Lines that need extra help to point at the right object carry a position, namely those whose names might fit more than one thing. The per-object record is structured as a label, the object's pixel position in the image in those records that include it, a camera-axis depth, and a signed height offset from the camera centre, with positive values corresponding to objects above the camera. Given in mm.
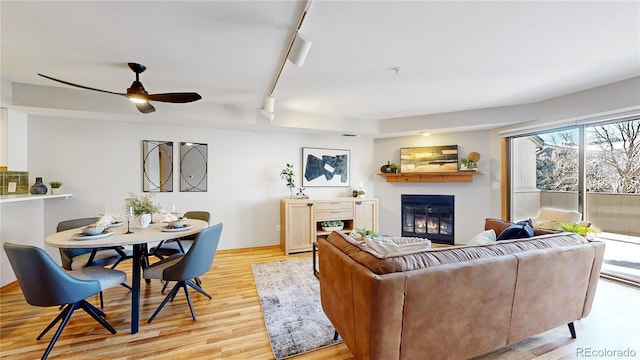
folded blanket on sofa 1718 -463
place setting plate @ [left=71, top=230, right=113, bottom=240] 2004 -458
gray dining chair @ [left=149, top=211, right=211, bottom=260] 2926 -794
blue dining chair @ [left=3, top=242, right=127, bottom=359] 1671 -714
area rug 1917 -1238
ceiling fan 2316 +801
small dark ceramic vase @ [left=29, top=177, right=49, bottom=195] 3098 -91
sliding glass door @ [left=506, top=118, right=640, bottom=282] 3033 +8
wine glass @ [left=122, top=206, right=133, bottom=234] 2381 -310
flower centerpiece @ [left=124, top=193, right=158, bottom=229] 2453 -288
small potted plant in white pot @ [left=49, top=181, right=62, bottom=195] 3325 -85
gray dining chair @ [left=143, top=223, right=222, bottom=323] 2164 -771
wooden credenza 4195 -644
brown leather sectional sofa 1337 -693
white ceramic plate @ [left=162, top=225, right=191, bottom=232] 2355 -465
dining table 1920 -476
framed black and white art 4772 +272
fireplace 4754 -717
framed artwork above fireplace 4617 +417
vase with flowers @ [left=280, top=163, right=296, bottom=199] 4564 +86
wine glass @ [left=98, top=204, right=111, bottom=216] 2379 -288
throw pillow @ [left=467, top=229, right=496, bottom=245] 2011 -488
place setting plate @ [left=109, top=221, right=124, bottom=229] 2552 -453
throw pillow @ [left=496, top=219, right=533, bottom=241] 2053 -432
